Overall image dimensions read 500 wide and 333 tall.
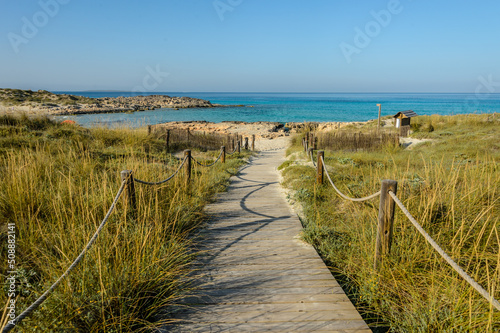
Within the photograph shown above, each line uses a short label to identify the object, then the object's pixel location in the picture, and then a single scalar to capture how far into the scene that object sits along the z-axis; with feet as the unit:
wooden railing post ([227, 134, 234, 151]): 58.29
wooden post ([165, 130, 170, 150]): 51.36
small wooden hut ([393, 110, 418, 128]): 62.08
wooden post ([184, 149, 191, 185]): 19.21
